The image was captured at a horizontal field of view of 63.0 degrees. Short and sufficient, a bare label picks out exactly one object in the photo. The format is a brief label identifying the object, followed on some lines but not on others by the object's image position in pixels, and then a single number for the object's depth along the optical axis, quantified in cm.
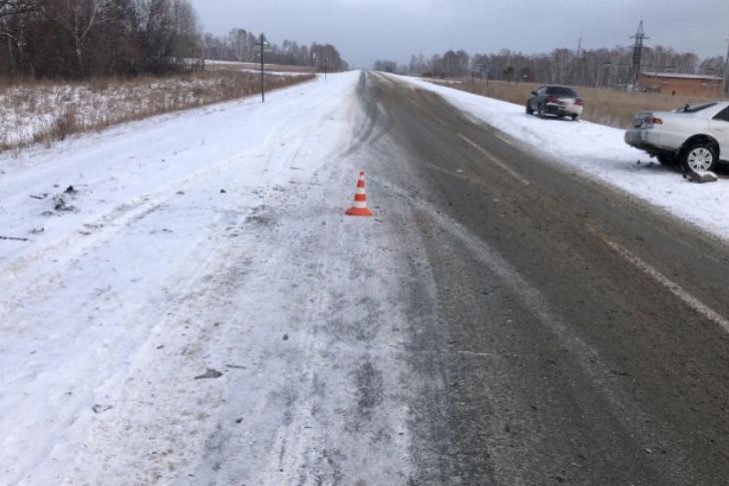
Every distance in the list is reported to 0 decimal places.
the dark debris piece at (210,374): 374
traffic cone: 798
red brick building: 13250
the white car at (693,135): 1245
